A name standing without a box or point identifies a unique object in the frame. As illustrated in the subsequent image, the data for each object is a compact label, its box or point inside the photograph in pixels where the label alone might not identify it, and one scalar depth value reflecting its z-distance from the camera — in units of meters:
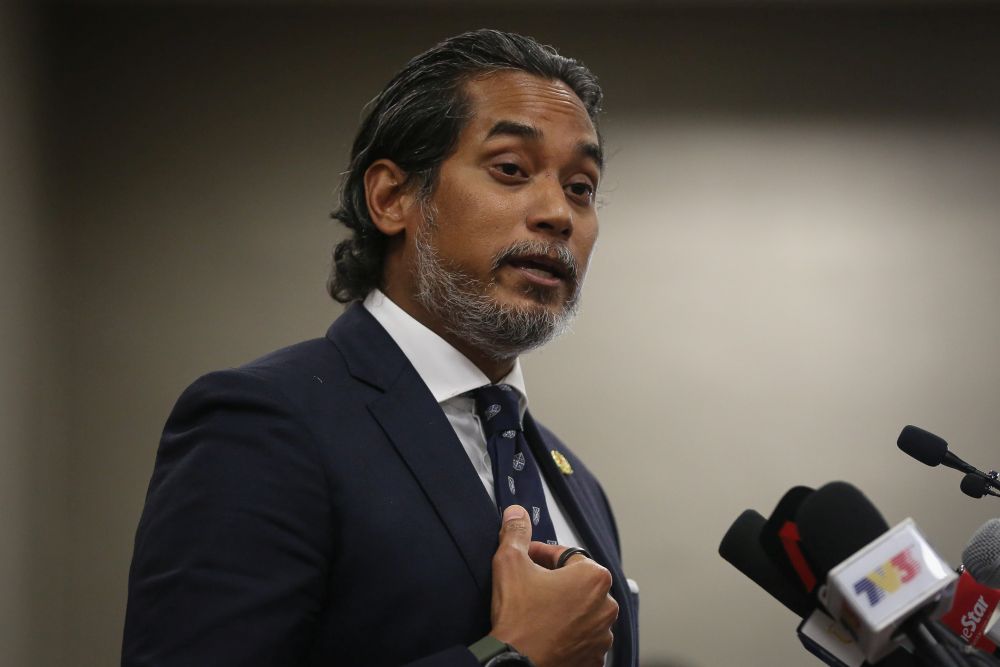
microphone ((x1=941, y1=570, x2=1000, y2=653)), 1.78
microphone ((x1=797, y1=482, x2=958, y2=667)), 1.38
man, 1.66
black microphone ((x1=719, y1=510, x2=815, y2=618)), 1.59
